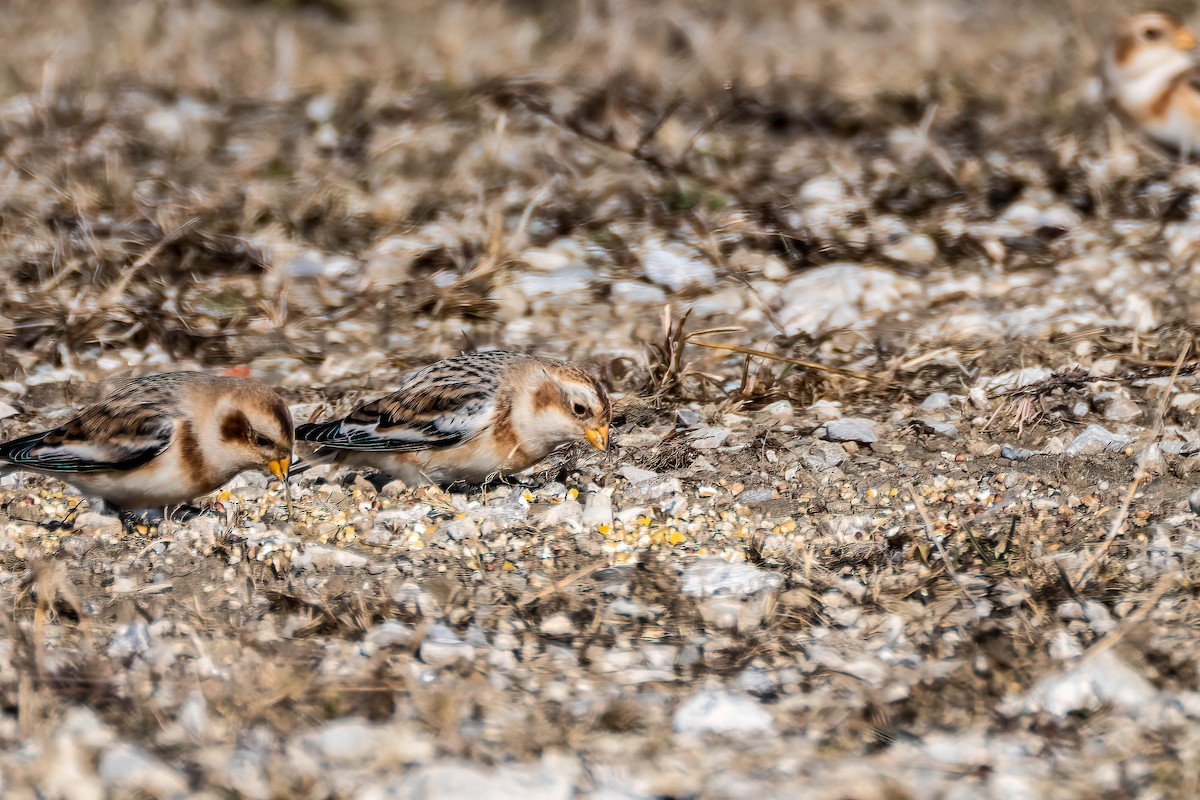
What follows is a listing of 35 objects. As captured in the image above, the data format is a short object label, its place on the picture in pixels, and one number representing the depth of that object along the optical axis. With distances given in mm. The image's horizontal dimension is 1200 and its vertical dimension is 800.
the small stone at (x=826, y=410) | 9187
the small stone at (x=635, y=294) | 11008
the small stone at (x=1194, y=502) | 7473
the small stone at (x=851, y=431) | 8750
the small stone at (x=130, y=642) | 6379
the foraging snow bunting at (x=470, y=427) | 8531
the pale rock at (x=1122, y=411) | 8812
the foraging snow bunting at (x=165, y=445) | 8070
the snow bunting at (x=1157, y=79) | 13273
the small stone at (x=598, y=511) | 7918
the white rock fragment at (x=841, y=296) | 10570
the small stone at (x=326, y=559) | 7437
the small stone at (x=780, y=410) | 9248
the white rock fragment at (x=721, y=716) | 5750
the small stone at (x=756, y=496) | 8156
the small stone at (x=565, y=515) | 7965
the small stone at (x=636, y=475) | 8461
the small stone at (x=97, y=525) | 8086
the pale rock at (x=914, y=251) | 11531
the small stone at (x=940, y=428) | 8797
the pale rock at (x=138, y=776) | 5227
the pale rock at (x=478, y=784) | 5195
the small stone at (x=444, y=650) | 6320
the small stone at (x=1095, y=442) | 8391
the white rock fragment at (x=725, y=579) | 7121
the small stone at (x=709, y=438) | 8844
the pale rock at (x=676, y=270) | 11234
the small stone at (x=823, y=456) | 8477
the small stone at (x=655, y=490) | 8250
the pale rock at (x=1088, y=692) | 5836
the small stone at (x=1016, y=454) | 8414
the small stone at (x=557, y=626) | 6738
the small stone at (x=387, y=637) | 6469
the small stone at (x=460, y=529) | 7836
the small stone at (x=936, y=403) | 9164
